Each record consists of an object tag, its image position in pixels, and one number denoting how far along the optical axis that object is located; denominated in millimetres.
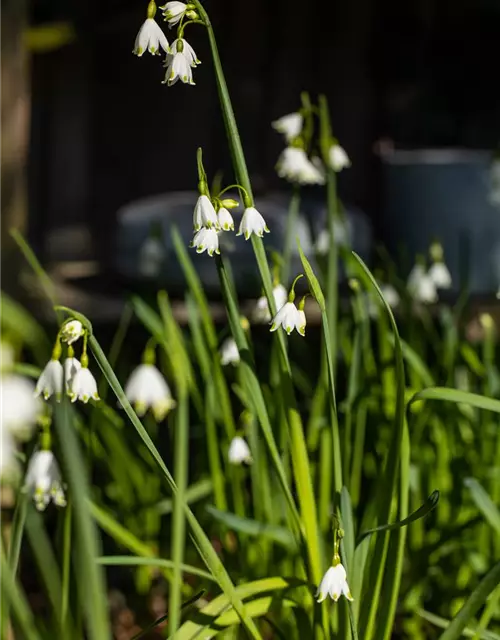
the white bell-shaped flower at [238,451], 969
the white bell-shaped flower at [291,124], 992
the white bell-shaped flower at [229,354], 998
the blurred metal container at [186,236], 1579
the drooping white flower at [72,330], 732
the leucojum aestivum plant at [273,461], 761
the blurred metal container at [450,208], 1627
